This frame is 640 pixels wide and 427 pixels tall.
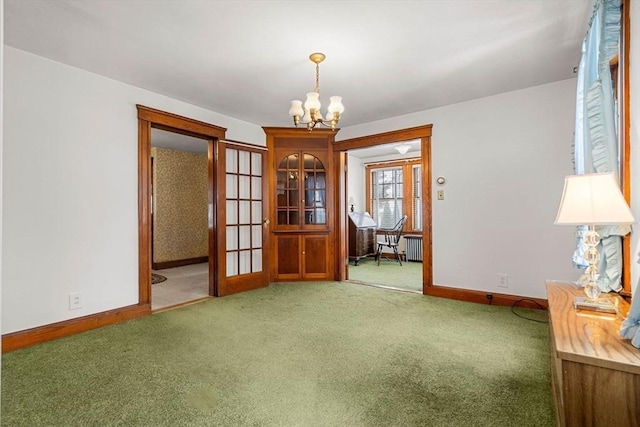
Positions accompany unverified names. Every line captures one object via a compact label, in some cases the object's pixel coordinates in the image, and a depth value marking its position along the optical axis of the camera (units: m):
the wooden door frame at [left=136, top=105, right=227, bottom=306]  3.45
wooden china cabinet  5.02
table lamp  1.57
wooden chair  6.82
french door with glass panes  4.26
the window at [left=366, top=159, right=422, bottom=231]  7.33
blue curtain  1.90
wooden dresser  1.15
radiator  7.05
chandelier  2.78
